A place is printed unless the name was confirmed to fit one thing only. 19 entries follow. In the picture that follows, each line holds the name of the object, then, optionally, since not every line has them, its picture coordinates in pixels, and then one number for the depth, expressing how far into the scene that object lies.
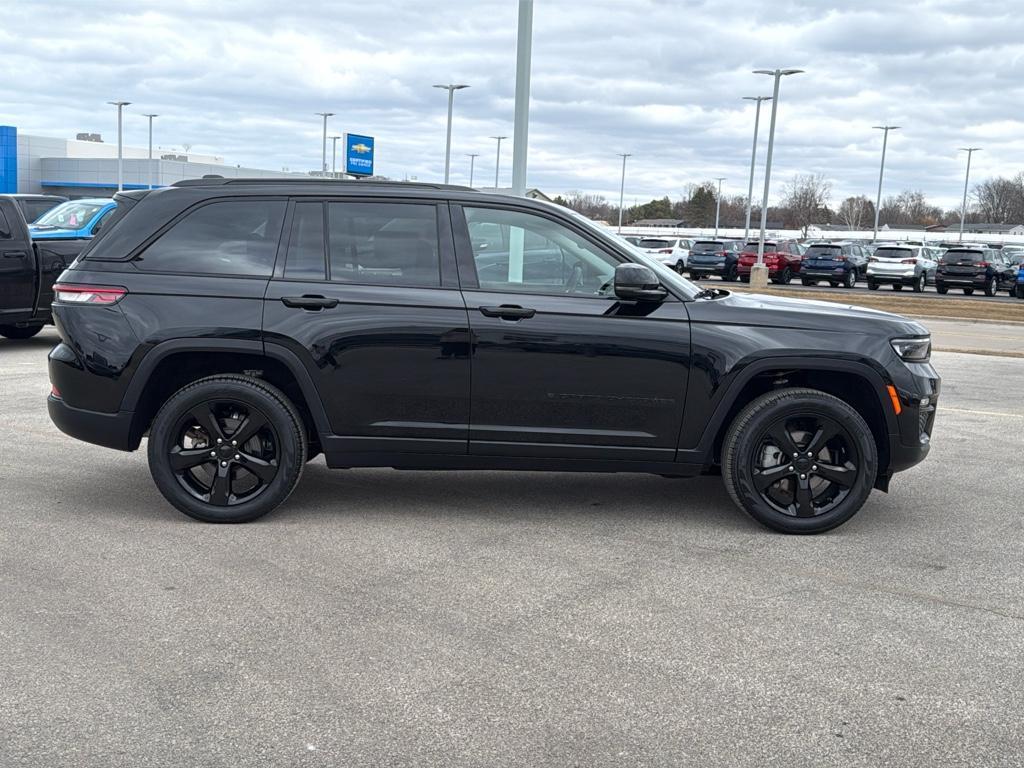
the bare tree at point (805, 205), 135.25
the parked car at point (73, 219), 14.01
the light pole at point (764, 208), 35.03
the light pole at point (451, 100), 43.40
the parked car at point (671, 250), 44.73
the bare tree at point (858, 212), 149.38
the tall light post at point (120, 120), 65.12
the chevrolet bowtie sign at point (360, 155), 40.81
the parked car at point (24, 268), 12.61
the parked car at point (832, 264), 39.97
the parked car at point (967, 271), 36.53
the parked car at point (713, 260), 41.15
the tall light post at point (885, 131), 71.38
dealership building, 83.75
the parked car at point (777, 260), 41.38
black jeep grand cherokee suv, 5.80
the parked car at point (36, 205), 14.93
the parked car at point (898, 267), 38.66
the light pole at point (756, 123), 53.69
